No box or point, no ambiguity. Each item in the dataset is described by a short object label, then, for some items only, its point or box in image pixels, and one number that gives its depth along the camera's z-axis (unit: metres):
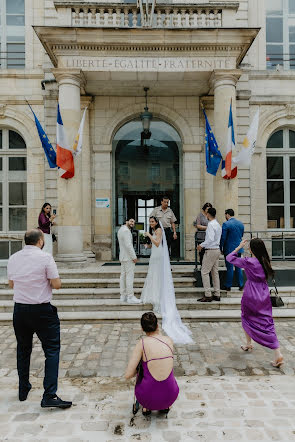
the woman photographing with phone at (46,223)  8.36
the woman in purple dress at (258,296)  4.72
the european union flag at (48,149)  9.09
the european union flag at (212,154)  8.99
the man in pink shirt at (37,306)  3.53
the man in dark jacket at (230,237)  7.41
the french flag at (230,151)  8.77
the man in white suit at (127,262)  7.09
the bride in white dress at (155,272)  6.86
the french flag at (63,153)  8.78
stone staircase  6.83
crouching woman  3.20
